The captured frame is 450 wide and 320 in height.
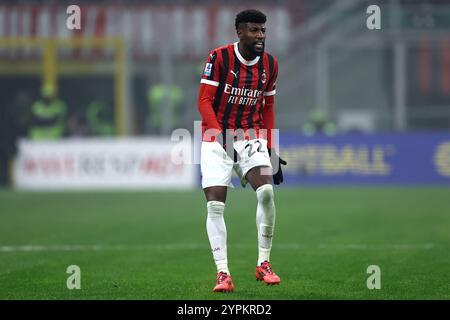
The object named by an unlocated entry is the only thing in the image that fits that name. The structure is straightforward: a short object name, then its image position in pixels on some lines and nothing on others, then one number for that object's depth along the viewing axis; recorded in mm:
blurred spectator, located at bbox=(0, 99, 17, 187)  25484
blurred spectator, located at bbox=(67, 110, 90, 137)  27250
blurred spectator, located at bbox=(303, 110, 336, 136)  25516
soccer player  8578
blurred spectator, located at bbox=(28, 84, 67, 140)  26531
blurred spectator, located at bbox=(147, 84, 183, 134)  25844
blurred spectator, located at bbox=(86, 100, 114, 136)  27266
